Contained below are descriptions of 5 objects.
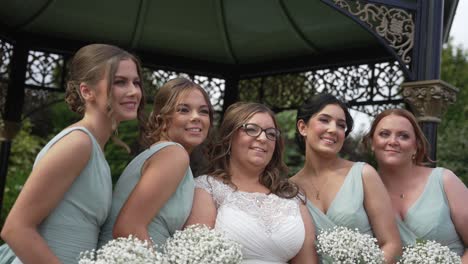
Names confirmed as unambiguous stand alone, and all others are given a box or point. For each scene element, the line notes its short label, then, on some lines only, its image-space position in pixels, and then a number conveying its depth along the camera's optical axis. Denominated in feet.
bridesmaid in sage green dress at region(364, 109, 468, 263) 15.58
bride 13.51
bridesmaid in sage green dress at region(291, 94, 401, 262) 14.69
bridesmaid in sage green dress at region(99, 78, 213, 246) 11.78
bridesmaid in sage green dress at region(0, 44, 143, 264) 10.07
